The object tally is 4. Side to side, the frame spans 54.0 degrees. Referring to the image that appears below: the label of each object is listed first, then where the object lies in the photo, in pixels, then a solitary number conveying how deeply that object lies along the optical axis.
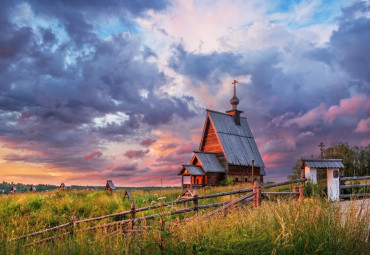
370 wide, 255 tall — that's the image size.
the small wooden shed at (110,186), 28.84
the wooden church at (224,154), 32.81
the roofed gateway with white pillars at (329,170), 20.23
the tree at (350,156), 43.41
